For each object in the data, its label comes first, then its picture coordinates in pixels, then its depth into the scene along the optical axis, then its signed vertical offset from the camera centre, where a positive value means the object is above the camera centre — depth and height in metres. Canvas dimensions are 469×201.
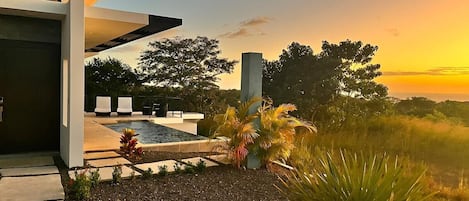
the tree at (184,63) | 19.17 +1.60
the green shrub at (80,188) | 4.27 -1.14
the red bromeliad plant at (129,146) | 6.75 -1.01
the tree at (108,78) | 17.26 +0.68
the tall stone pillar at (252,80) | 6.22 +0.24
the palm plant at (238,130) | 5.88 -0.59
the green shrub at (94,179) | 4.72 -1.14
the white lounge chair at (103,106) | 14.09 -0.56
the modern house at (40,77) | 5.83 +0.24
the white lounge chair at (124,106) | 14.47 -0.56
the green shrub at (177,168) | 5.59 -1.17
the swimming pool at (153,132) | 8.51 -1.08
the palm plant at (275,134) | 6.04 -0.66
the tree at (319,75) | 11.97 +0.73
